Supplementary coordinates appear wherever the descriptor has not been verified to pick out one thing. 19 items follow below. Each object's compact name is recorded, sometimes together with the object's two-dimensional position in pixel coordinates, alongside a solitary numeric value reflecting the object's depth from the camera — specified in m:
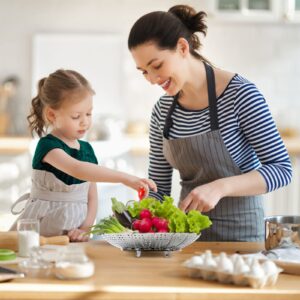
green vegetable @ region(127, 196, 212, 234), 2.53
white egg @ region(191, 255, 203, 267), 2.14
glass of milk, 2.45
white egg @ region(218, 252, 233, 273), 2.09
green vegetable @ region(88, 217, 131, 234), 2.58
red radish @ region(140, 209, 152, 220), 2.57
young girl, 2.92
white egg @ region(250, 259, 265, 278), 2.04
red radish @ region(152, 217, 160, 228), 2.54
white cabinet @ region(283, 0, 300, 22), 5.72
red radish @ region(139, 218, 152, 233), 2.53
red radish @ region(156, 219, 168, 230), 2.53
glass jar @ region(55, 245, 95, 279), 2.10
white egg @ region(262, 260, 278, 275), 2.07
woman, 2.84
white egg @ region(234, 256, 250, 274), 2.07
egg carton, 2.06
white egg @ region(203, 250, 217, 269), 2.12
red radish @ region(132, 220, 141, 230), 2.55
